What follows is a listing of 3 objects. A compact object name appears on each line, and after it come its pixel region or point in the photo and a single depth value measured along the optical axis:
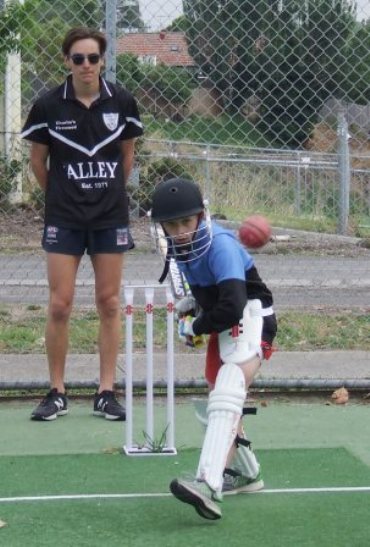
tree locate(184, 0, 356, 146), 15.65
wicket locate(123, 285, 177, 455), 11.61
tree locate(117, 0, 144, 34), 15.39
